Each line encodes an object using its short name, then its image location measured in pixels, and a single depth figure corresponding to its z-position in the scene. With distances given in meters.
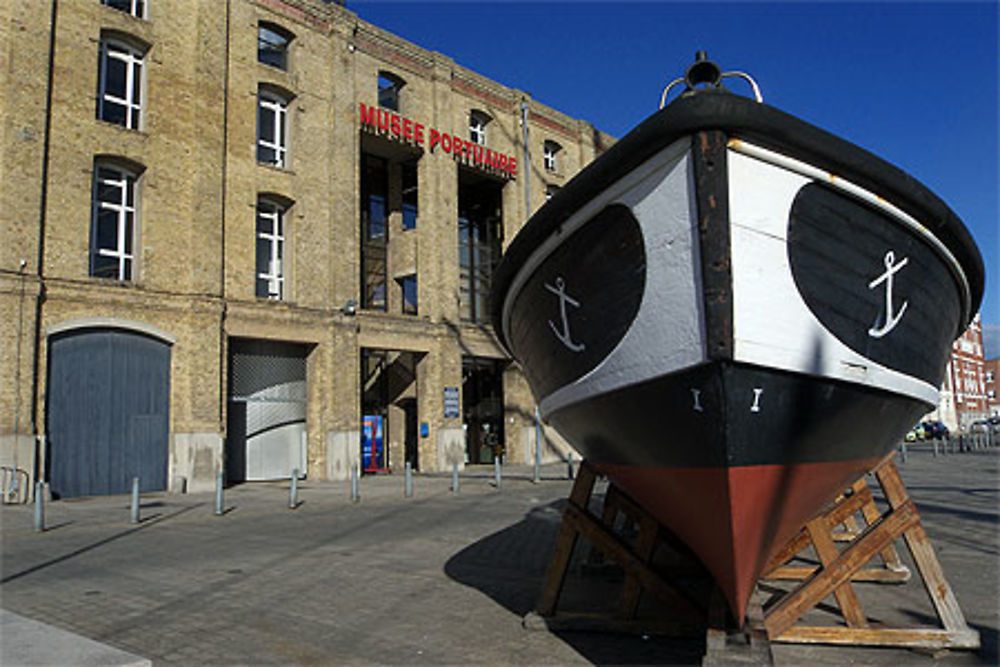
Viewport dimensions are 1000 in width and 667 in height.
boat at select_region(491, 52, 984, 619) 3.54
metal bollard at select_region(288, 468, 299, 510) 13.98
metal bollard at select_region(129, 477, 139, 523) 11.73
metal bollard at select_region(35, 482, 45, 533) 11.01
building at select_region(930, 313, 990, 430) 74.31
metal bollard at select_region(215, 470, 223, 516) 13.03
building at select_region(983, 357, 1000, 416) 92.50
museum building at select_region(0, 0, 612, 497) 16.00
